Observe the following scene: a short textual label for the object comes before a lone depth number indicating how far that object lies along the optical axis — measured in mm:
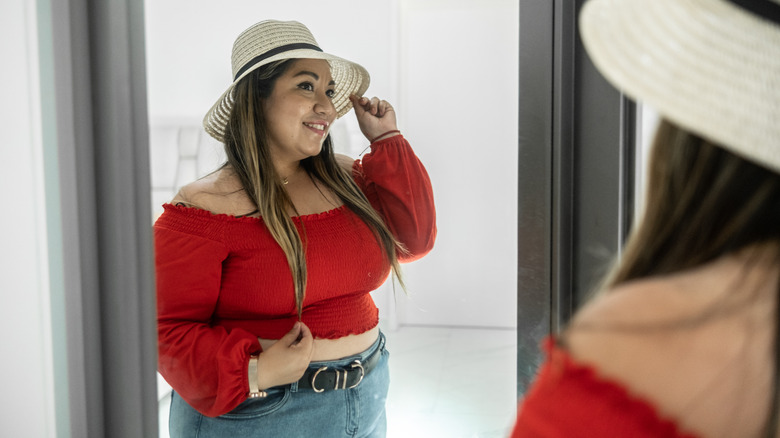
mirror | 1167
